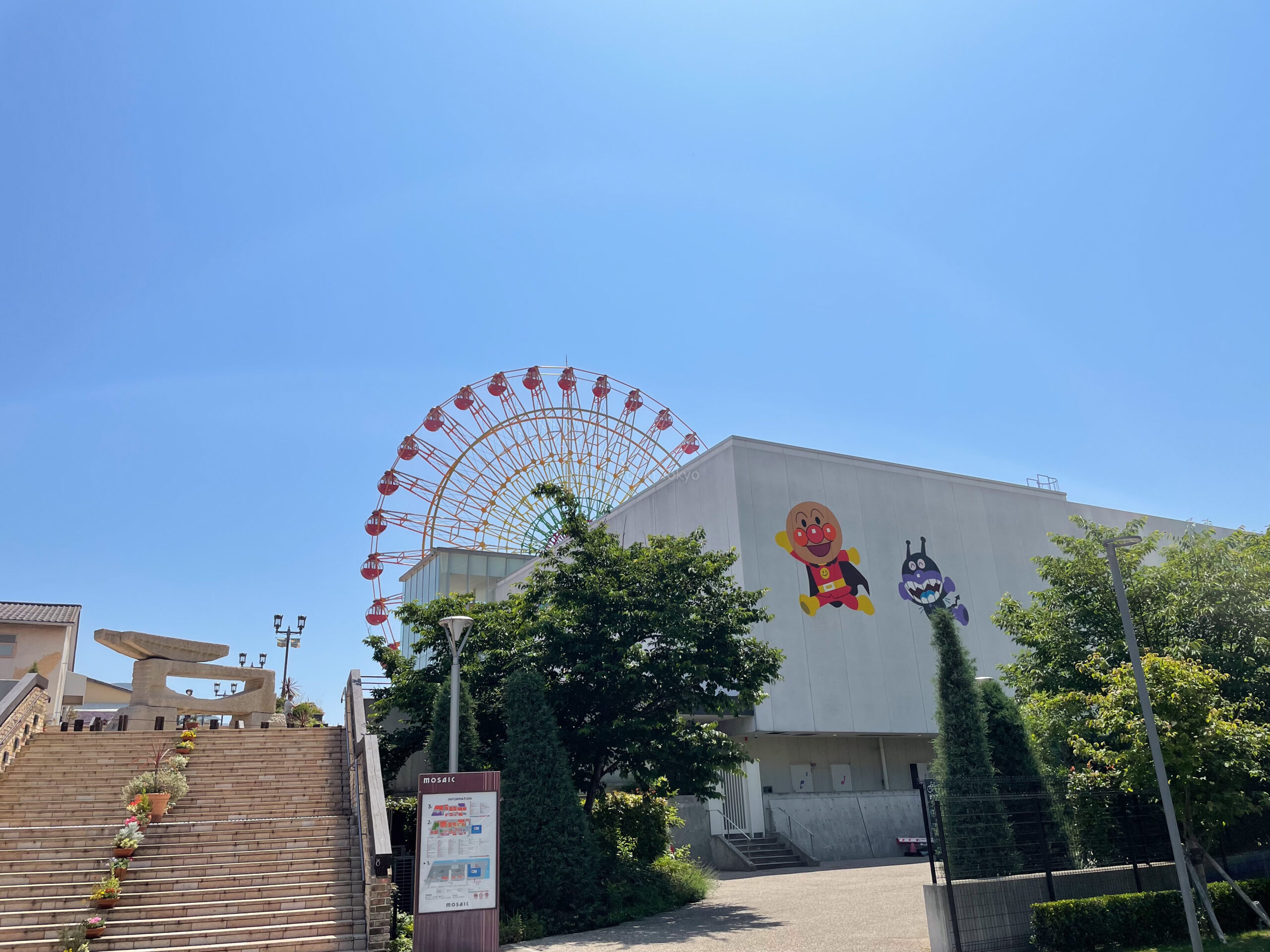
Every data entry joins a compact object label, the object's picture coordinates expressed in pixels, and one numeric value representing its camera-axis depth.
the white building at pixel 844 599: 30.58
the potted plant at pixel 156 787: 15.66
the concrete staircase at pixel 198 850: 12.70
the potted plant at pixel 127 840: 14.12
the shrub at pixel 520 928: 14.77
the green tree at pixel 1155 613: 17.25
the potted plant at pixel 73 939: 11.85
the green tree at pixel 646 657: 18.62
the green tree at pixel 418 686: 20.00
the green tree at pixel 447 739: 17.17
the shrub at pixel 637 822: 20.22
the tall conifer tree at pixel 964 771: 12.48
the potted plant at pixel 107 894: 12.79
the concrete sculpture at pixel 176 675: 26.23
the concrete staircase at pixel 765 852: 26.97
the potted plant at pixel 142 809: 15.24
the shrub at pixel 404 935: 13.29
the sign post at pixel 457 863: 12.10
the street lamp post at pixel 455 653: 15.27
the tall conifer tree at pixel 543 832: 15.72
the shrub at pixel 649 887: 16.83
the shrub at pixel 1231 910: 14.01
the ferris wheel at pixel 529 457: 42.41
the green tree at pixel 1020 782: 13.12
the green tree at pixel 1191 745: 12.95
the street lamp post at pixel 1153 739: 11.27
